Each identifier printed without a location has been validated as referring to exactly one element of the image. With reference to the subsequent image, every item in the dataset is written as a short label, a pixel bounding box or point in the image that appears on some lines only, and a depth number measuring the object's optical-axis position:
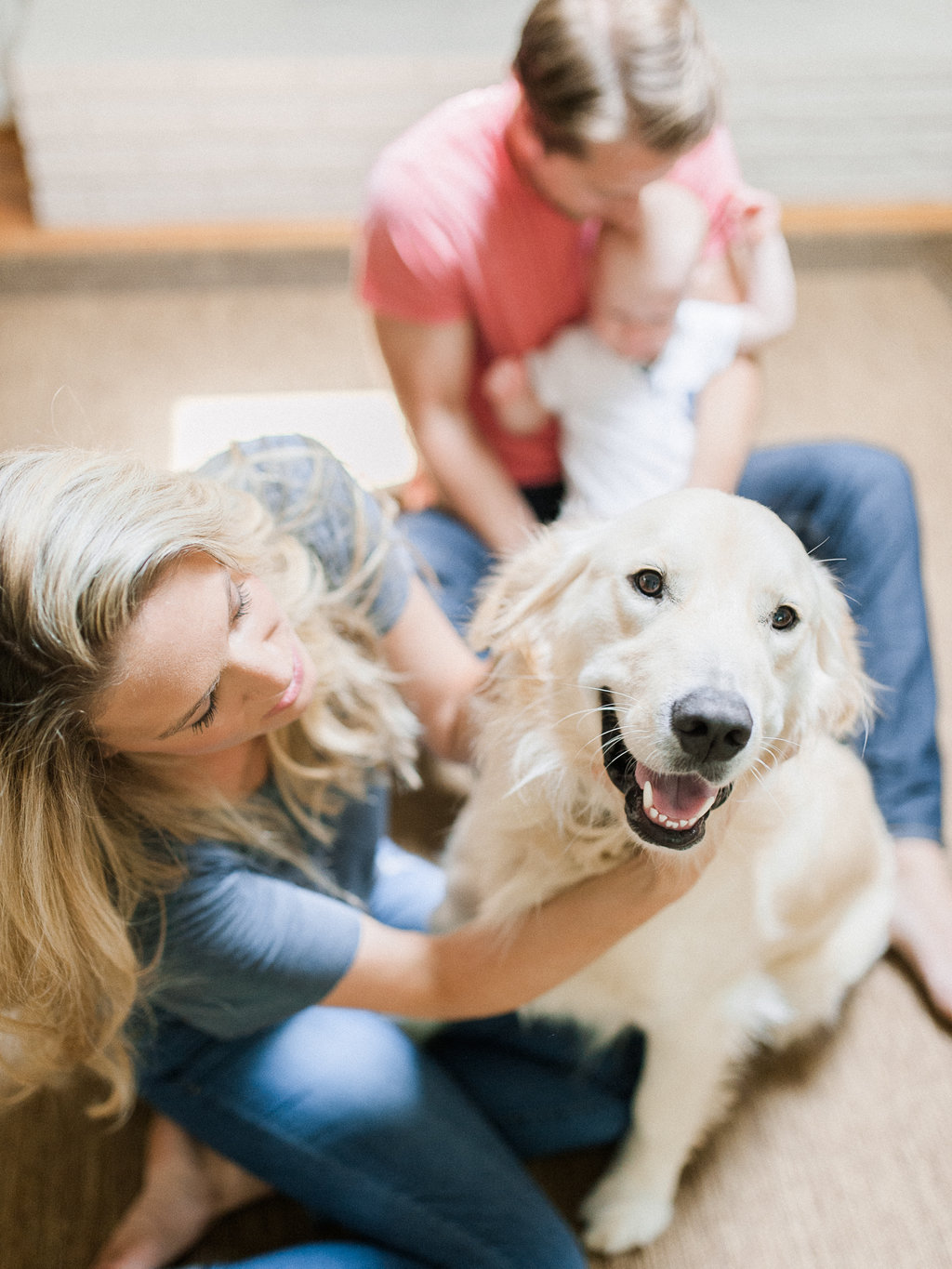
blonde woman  0.85
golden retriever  0.90
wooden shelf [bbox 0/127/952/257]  2.75
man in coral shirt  1.28
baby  1.49
